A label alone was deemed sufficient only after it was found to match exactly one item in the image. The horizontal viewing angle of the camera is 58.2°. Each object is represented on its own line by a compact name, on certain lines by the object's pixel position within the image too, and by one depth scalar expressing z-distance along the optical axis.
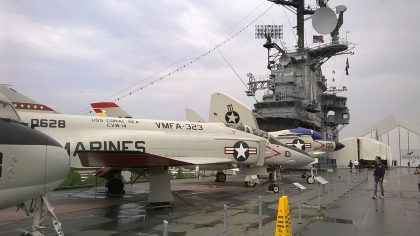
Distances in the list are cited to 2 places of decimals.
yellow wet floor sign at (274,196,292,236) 6.90
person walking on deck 15.65
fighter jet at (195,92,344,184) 22.44
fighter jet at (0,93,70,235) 4.94
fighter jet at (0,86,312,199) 11.32
